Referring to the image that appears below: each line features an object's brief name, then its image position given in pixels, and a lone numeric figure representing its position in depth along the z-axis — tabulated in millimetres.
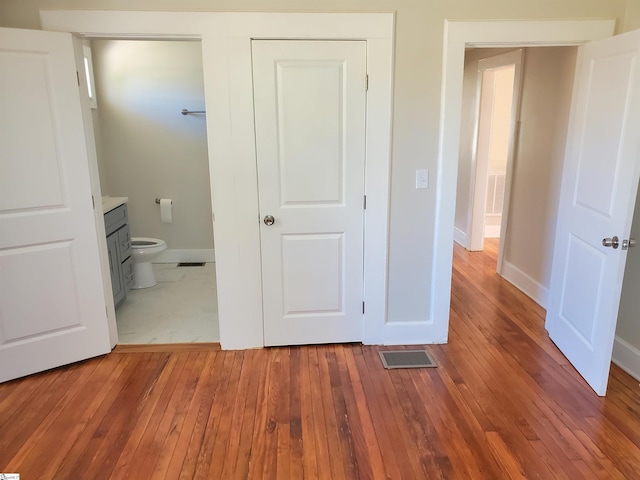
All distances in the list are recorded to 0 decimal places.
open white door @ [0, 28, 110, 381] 2510
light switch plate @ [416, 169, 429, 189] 2934
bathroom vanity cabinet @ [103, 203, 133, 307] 3590
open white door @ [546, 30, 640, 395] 2336
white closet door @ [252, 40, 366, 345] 2736
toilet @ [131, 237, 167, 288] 4168
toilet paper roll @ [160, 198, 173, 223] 4922
